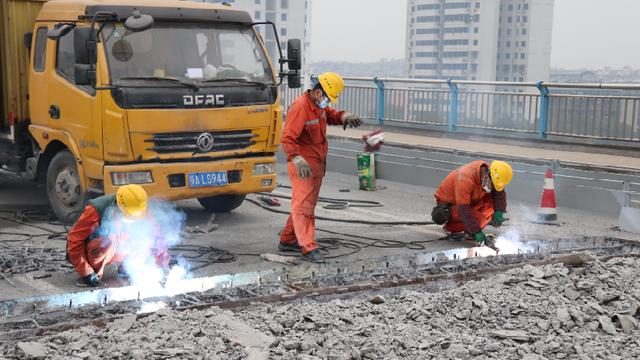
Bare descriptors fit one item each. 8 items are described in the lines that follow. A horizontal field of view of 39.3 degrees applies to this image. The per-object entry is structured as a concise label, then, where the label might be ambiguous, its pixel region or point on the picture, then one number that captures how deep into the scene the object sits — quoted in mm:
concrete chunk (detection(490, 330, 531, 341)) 6465
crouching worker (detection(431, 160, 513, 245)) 9578
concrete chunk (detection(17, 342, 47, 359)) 5667
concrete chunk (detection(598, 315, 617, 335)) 6719
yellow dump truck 9727
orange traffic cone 11477
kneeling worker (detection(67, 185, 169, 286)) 7711
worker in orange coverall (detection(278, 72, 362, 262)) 8992
